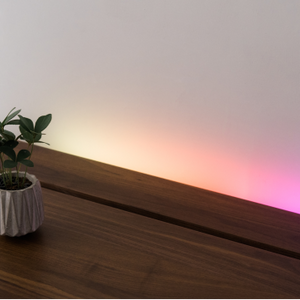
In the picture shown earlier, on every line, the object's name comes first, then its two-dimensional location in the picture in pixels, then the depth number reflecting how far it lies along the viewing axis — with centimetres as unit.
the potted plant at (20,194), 78
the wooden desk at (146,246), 73
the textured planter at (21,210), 79
